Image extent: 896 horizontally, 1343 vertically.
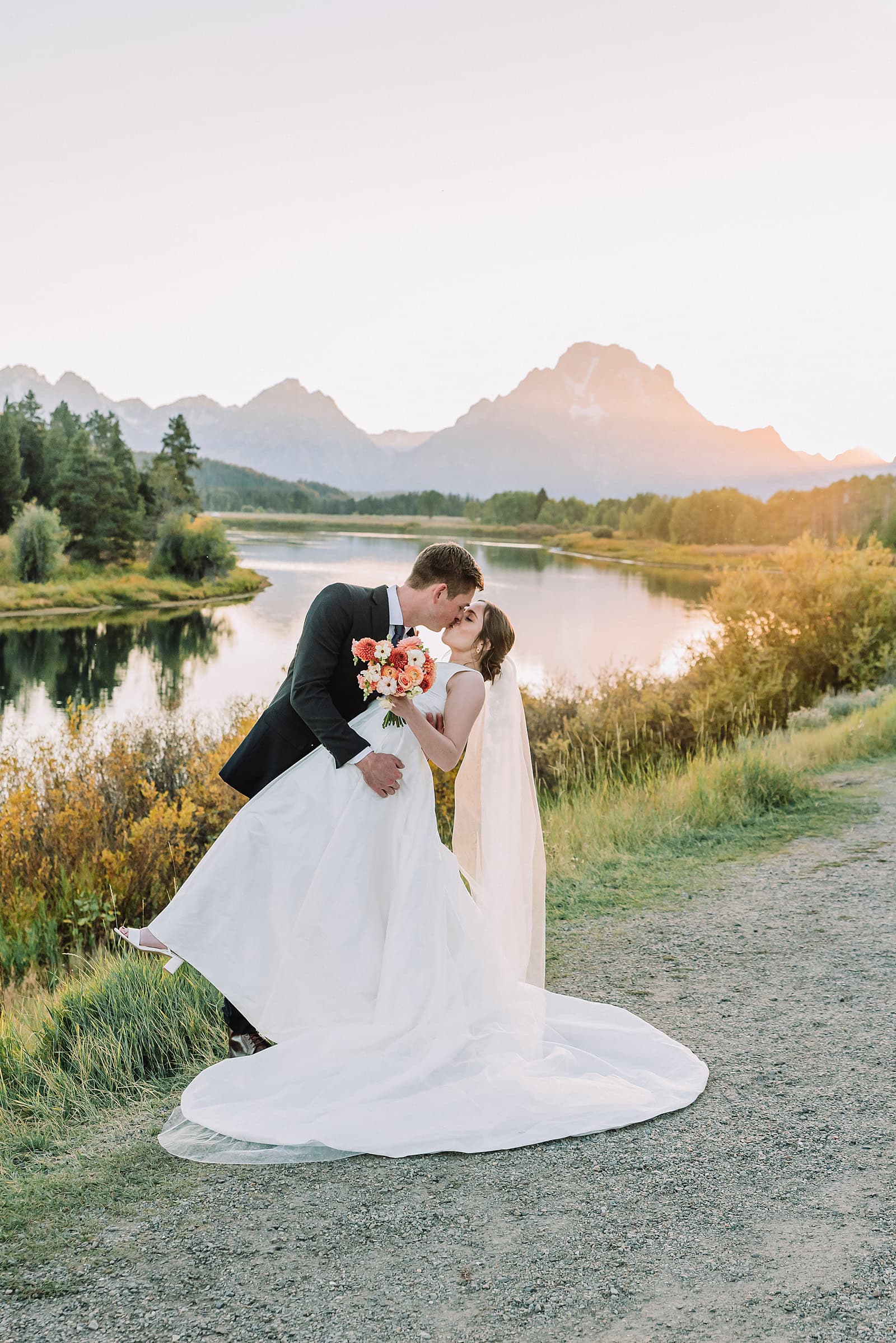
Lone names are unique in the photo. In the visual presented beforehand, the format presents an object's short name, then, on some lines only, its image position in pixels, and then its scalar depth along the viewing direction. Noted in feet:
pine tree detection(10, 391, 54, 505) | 217.36
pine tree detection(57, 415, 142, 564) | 212.64
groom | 12.33
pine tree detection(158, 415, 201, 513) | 256.11
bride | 11.05
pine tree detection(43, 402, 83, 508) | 215.51
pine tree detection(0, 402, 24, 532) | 200.85
